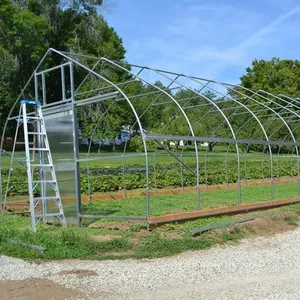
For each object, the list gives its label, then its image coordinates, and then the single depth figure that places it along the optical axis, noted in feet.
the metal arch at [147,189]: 31.17
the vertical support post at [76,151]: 36.04
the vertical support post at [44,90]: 39.28
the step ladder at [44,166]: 35.84
